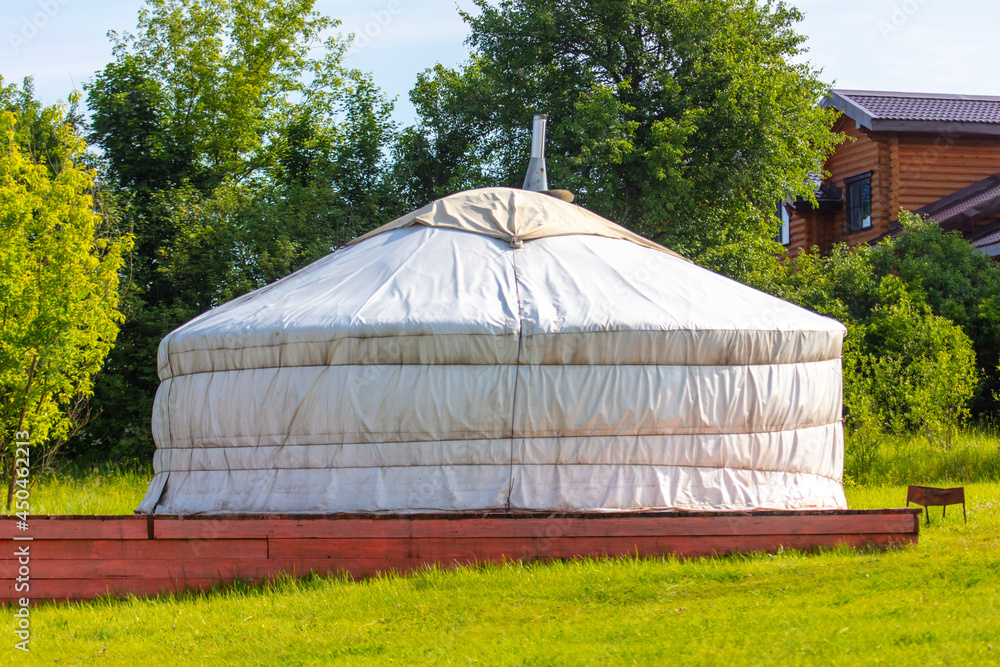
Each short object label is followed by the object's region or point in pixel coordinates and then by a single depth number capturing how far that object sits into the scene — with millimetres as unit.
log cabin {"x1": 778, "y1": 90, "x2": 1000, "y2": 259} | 28187
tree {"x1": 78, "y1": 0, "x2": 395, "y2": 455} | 22031
